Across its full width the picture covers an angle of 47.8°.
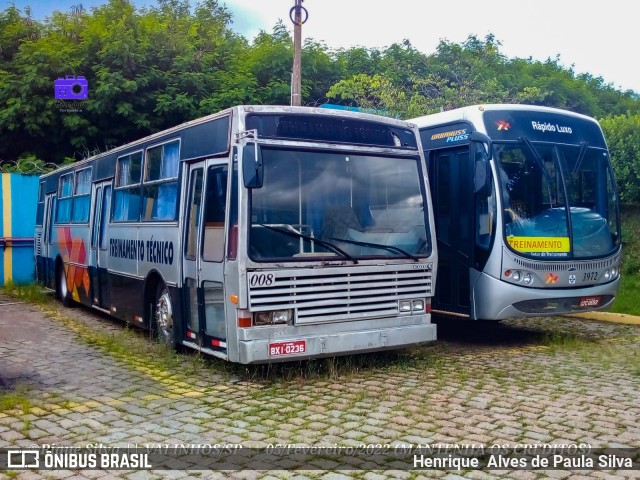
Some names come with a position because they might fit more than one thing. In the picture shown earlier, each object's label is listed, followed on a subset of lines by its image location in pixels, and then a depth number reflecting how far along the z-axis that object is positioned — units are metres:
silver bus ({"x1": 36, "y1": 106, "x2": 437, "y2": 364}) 7.12
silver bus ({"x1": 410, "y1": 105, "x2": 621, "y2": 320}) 8.97
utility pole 15.43
